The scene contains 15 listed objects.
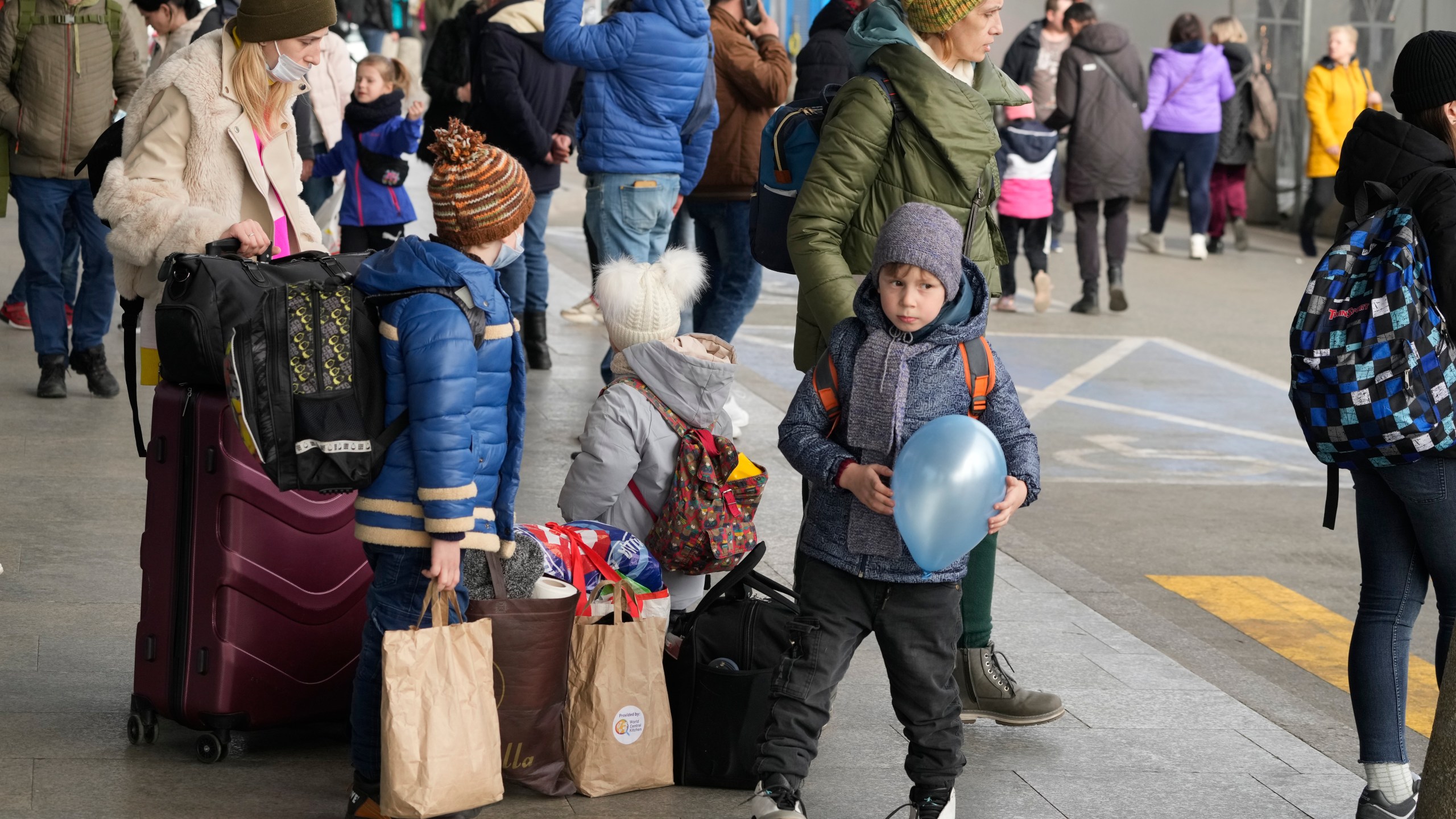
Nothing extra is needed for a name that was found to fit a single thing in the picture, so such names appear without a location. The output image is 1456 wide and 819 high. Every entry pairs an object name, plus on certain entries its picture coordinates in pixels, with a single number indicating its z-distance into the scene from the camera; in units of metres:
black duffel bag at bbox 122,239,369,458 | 7.75
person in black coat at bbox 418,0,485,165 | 21.39
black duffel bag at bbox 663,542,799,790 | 8.16
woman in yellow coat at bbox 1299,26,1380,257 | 32.87
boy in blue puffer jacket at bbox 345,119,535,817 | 7.02
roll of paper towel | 8.15
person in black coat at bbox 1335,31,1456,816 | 7.99
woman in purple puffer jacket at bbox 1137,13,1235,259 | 32.22
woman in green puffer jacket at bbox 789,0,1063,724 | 8.45
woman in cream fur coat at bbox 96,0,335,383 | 9.34
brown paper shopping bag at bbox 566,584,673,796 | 7.94
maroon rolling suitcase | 8.01
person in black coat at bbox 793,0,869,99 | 18.03
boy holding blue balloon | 7.46
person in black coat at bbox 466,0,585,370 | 18.20
